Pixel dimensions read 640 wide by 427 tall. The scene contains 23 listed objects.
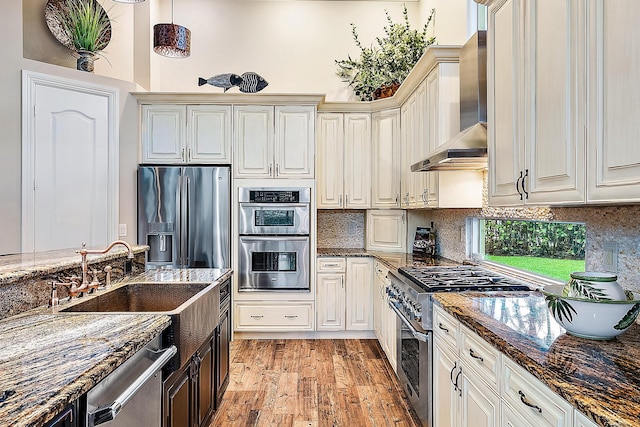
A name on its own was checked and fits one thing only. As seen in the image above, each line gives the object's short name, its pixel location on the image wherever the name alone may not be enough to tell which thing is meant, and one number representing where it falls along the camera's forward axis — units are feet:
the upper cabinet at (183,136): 14.26
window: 7.20
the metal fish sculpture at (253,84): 15.24
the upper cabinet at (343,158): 15.10
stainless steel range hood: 7.79
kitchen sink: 5.79
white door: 12.09
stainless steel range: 7.48
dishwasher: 3.66
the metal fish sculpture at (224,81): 15.34
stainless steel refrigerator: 13.84
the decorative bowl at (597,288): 4.39
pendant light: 12.45
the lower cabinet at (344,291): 14.39
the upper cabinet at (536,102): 4.67
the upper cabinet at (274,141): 14.35
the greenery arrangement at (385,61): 13.80
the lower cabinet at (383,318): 10.74
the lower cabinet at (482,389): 3.83
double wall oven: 14.17
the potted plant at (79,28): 13.09
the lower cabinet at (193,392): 5.83
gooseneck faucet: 6.34
